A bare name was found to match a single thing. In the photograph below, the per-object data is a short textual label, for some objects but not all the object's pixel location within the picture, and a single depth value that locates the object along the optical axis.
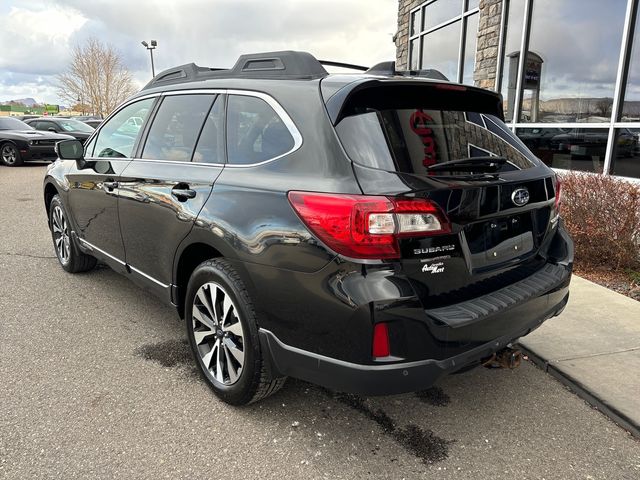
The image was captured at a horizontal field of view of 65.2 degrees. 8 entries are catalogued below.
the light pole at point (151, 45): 32.00
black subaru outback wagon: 2.06
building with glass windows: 6.25
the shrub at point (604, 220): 4.85
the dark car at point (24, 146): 15.01
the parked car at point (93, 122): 23.08
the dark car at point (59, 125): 17.47
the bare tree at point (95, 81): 46.47
